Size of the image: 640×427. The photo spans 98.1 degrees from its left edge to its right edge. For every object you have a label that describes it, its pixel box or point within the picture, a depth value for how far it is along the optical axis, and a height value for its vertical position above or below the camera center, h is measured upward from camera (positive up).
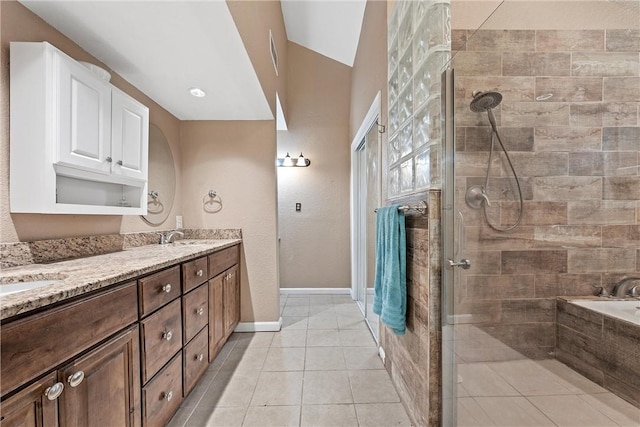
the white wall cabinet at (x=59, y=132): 1.19 +0.40
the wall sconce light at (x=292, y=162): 4.03 +0.80
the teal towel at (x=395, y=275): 1.63 -0.35
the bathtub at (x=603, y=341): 0.87 -0.43
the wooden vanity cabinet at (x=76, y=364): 0.67 -0.44
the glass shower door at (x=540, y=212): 0.95 +0.02
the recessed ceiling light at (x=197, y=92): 2.13 +0.98
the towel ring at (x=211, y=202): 2.78 +0.15
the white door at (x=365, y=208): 2.76 +0.11
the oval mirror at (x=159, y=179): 2.30 +0.33
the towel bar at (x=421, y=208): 1.41 +0.05
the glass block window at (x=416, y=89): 1.36 +0.72
